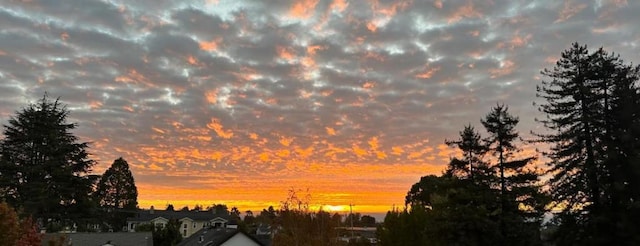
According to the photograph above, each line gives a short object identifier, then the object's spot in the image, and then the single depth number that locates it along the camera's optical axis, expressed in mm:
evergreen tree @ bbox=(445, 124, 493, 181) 33094
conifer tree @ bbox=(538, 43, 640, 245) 25297
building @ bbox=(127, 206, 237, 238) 89188
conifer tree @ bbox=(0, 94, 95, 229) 39844
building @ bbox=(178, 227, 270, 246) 48062
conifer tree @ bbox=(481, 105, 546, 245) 30203
